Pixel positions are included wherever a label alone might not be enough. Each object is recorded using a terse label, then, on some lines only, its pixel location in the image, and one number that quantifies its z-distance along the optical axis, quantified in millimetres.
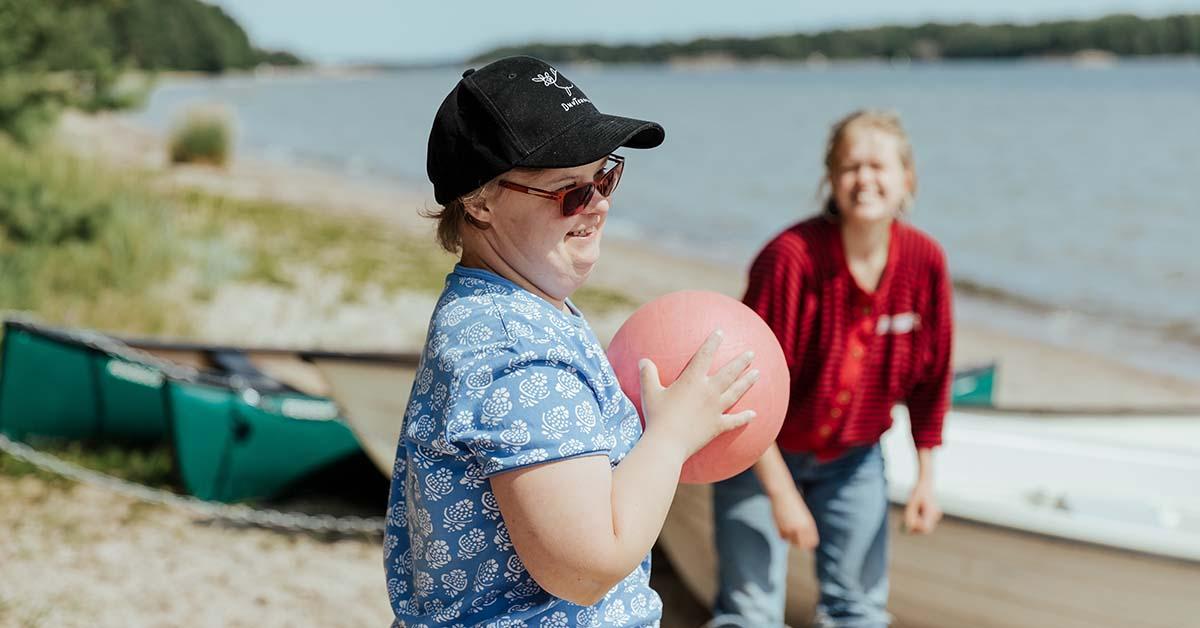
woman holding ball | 1562
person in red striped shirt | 3293
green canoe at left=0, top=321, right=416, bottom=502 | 5832
